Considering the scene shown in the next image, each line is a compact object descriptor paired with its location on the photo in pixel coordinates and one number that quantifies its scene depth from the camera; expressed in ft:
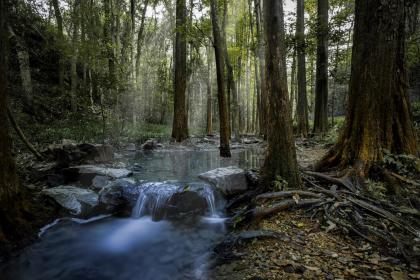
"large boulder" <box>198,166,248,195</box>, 19.29
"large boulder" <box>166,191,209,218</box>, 18.95
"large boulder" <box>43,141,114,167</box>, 25.89
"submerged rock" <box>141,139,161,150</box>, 44.76
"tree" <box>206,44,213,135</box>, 72.90
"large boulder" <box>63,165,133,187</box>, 22.22
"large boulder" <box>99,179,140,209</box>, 19.63
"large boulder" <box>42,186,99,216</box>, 18.11
